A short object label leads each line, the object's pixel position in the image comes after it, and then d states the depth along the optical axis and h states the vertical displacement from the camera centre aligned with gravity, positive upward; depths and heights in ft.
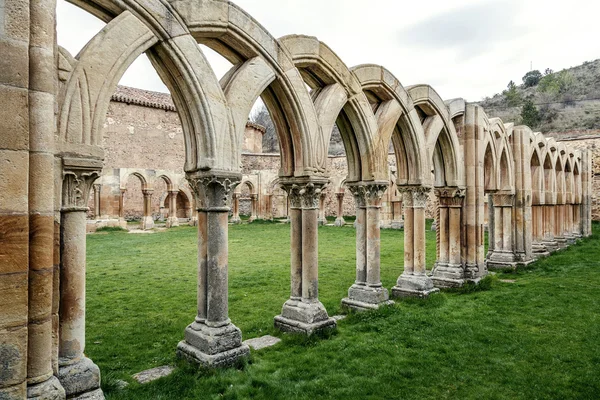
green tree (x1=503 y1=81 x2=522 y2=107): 157.99 +42.24
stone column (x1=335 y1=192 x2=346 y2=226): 81.40 -1.54
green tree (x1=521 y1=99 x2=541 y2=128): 134.31 +29.55
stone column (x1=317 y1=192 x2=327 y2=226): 84.33 -2.03
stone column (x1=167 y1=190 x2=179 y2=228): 78.43 -1.95
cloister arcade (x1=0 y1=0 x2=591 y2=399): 8.59 +1.85
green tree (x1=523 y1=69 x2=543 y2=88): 181.06 +57.77
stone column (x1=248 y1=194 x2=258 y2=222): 91.79 -0.06
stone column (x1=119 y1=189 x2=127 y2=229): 73.00 -0.96
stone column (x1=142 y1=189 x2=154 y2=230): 74.59 -1.09
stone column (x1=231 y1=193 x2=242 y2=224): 86.02 -1.35
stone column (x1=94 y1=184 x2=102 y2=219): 71.82 +1.11
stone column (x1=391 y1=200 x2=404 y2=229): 75.56 -2.03
